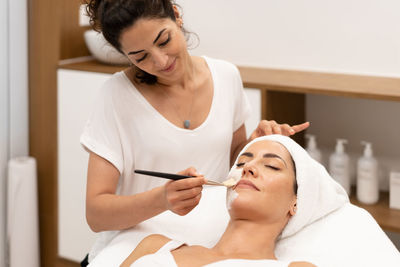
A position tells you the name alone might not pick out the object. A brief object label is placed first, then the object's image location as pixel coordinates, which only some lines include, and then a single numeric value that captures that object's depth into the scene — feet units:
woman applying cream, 4.61
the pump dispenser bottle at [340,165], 7.70
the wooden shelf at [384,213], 7.17
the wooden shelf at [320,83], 6.98
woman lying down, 4.62
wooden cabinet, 7.25
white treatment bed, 4.85
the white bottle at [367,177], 7.56
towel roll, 8.88
